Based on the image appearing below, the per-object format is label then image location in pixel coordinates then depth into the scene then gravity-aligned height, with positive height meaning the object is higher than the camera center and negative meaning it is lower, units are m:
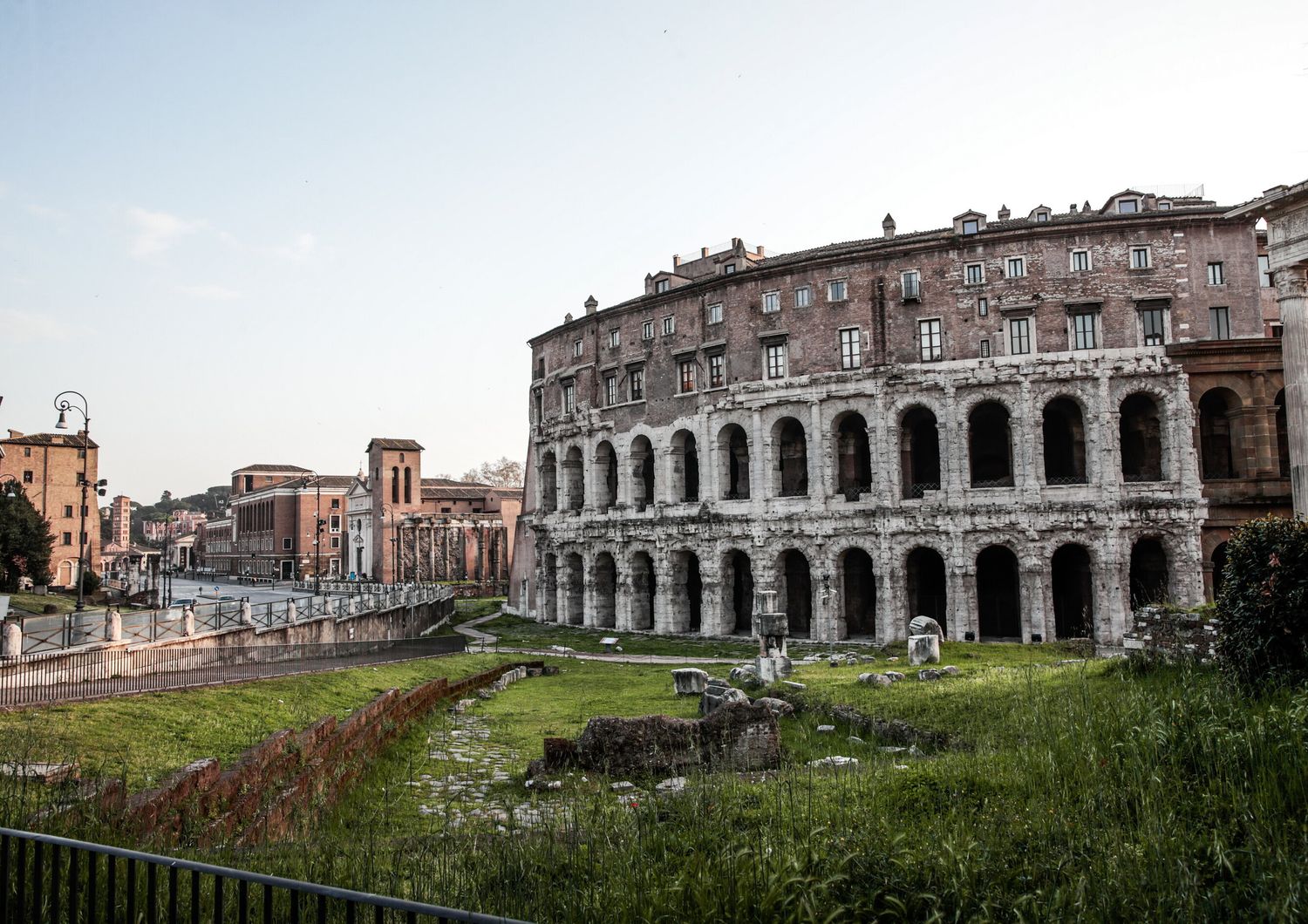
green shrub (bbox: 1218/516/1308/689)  9.25 -1.06
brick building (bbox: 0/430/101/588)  65.00 +4.59
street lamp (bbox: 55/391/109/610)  26.23 +3.38
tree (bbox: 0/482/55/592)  40.59 -0.13
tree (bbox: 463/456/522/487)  108.12 +7.36
